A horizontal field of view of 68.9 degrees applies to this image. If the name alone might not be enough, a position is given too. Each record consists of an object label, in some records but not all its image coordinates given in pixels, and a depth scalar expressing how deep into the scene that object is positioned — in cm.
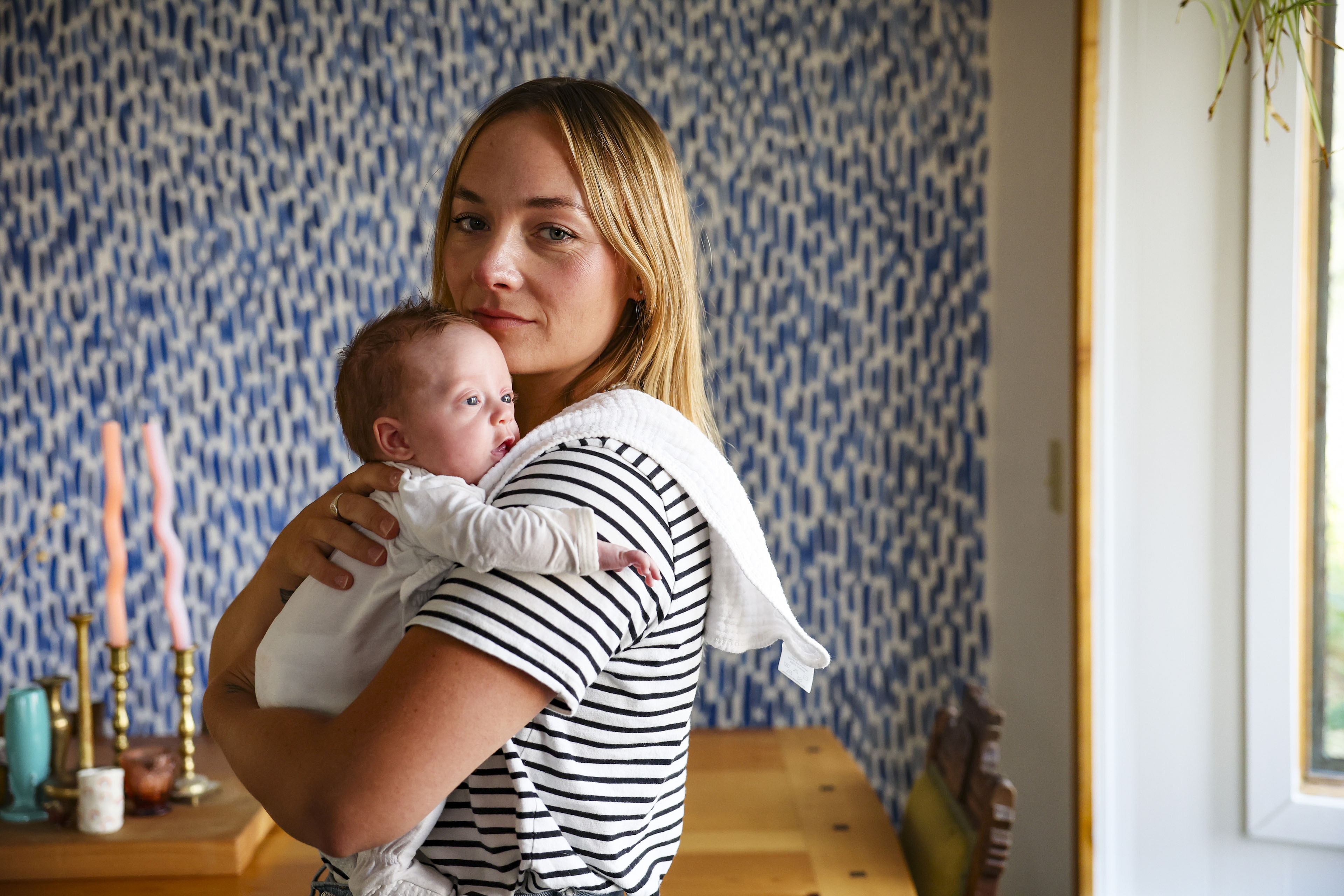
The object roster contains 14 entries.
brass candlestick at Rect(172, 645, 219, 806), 175
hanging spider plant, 148
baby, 72
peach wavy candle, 174
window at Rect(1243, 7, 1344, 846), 178
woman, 70
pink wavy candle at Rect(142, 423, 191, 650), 176
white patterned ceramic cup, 157
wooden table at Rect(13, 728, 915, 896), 151
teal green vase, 165
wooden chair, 130
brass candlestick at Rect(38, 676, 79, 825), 162
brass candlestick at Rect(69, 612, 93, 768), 174
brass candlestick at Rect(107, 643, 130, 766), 175
